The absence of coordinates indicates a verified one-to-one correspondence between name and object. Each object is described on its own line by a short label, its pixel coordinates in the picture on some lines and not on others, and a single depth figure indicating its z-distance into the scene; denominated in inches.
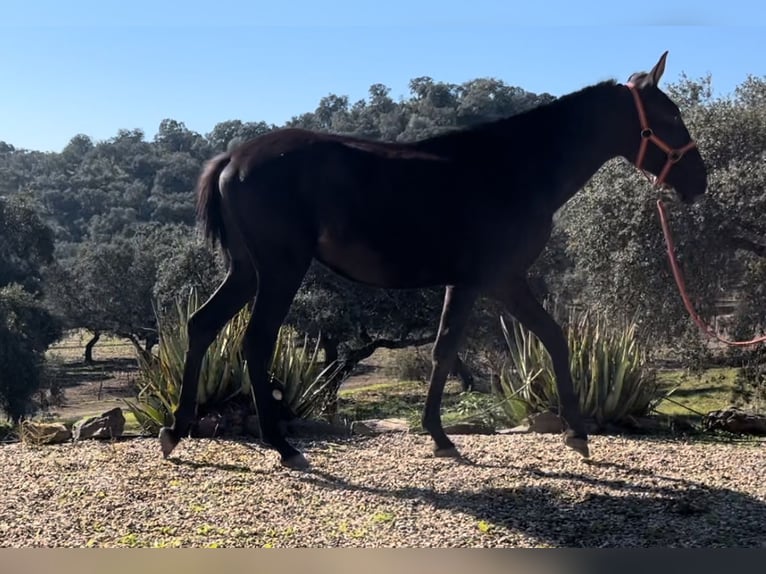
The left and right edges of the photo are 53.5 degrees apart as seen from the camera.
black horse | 194.1
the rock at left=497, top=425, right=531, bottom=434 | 271.8
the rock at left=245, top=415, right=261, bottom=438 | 254.8
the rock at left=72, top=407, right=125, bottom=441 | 263.1
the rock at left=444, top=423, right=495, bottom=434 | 279.0
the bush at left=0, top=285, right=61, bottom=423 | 779.4
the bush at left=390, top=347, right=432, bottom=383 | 849.8
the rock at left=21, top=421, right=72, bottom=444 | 257.8
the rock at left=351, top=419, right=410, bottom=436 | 275.1
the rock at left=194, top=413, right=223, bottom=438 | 252.7
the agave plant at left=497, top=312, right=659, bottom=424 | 271.3
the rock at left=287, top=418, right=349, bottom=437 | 262.1
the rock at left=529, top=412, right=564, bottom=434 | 267.1
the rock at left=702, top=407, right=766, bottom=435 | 274.5
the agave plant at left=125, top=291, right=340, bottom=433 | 259.6
